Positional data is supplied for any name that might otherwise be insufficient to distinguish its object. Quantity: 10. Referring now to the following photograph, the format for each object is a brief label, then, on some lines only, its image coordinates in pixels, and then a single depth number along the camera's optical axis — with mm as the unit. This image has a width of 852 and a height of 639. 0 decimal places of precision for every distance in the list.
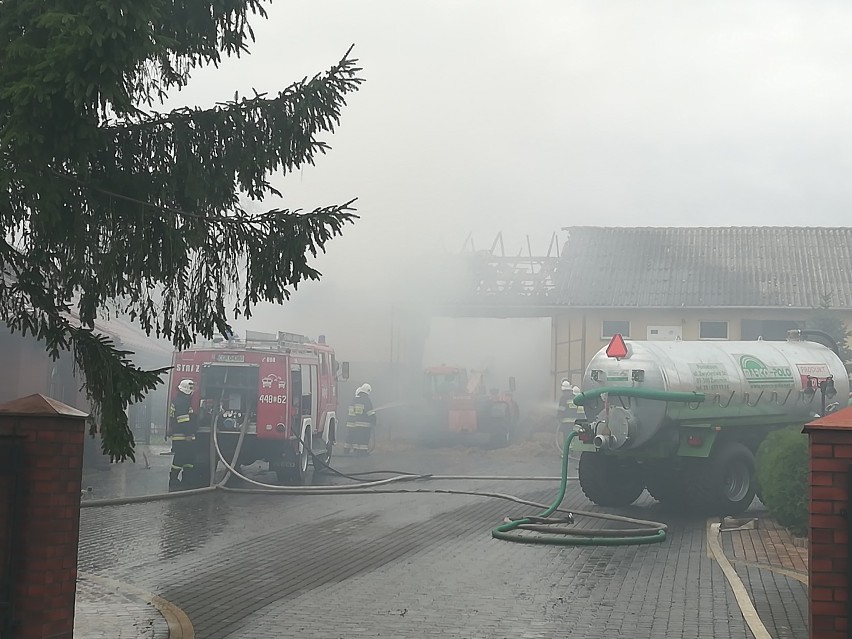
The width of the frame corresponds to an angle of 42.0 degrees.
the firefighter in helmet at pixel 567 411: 24170
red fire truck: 18781
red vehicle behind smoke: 29703
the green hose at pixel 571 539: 12078
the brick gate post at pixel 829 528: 5461
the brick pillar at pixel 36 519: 5996
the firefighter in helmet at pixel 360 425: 26250
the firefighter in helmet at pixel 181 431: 18359
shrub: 12375
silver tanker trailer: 15086
